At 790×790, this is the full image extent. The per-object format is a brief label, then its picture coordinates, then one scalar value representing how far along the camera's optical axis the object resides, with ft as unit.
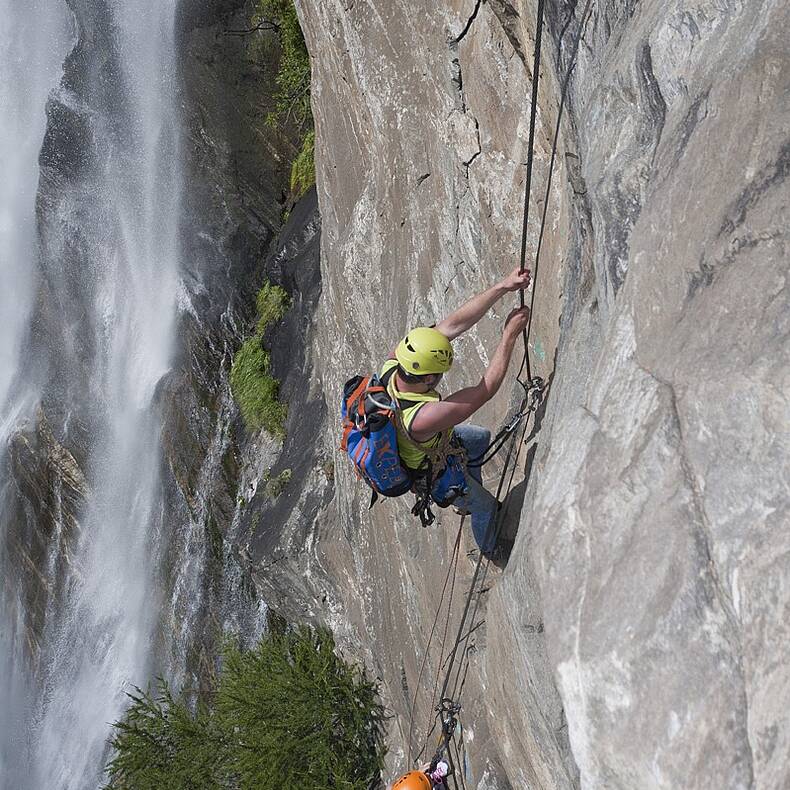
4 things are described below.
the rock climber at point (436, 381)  15.37
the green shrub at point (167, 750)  37.47
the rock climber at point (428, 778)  23.27
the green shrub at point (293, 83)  46.62
